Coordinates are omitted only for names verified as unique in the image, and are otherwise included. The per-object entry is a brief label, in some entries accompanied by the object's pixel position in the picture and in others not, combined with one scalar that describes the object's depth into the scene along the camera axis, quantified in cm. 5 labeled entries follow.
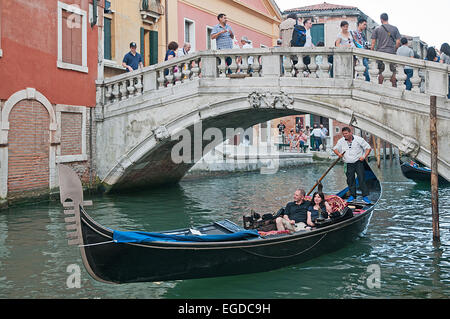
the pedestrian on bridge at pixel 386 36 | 768
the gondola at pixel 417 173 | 1239
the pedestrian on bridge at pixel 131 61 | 985
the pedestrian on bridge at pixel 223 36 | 856
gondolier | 712
